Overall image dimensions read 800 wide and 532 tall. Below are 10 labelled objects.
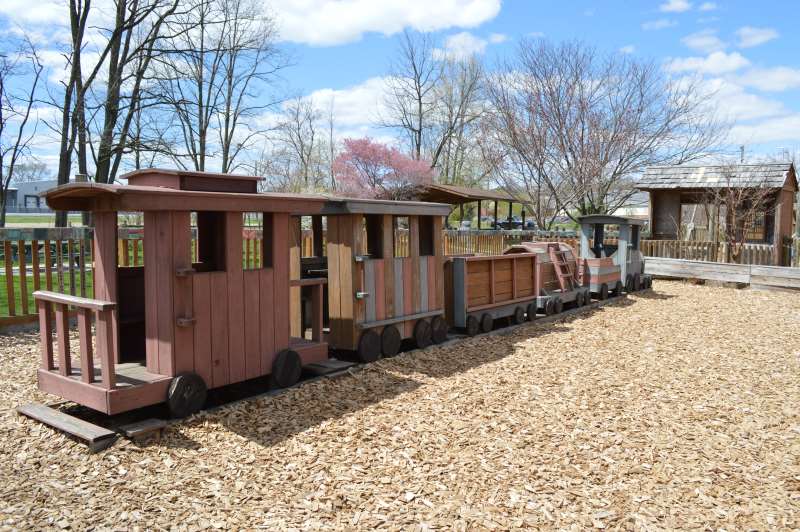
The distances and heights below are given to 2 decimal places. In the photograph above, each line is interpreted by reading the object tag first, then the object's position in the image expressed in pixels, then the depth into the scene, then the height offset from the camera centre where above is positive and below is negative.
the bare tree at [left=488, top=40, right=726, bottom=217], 23.66 +3.74
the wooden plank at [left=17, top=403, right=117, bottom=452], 4.74 -1.48
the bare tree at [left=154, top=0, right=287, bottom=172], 24.63 +6.53
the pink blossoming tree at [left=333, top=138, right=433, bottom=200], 36.44 +4.05
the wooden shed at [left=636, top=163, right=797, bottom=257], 21.27 +1.62
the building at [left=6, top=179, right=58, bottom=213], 61.48 +4.82
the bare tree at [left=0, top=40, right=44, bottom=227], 17.26 +2.82
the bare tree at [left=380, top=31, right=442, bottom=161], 42.97 +8.42
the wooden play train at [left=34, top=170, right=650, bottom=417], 5.12 -0.56
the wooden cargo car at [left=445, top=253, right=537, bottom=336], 9.30 -0.86
